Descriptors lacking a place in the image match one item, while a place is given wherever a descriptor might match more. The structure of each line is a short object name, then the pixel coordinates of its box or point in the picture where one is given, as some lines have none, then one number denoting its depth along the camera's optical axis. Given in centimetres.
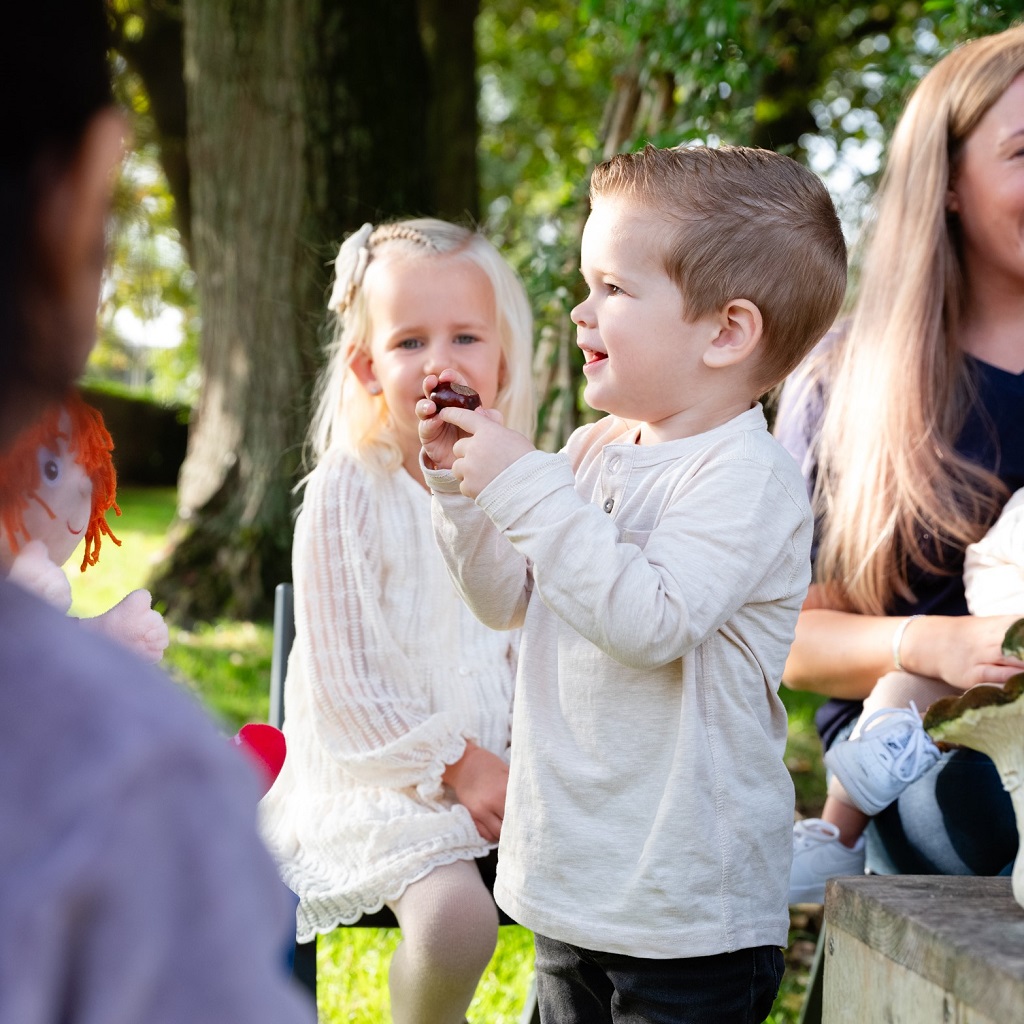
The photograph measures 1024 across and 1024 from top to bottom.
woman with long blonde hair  226
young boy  150
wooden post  109
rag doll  148
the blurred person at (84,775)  62
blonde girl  207
